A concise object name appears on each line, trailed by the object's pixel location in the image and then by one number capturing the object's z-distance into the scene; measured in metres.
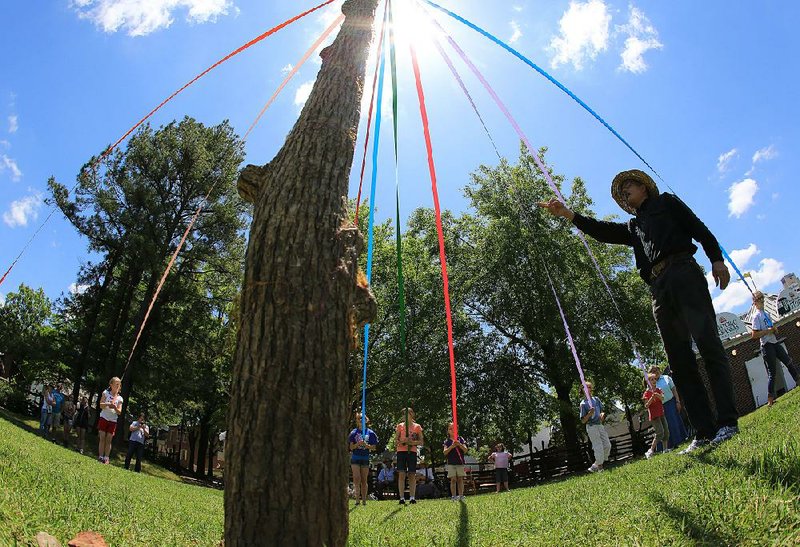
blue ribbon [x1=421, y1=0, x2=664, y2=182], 4.82
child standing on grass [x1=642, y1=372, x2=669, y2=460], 9.20
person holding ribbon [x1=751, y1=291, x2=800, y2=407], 7.67
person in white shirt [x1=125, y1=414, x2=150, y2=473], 12.95
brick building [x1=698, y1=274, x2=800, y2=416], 22.11
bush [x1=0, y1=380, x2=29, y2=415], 21.95
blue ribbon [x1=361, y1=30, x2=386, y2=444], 4.75
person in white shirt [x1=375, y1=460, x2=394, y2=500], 19.44
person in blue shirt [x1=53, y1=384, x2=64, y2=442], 15.56
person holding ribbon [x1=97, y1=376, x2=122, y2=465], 9.30
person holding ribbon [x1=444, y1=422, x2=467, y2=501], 9.70
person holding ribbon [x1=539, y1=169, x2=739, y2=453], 3.71
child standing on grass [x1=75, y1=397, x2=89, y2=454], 14.04
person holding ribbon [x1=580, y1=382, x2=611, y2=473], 9.23
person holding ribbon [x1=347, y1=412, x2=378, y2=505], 9.20
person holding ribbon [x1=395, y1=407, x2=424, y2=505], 9.42
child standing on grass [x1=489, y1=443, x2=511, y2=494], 13.71
